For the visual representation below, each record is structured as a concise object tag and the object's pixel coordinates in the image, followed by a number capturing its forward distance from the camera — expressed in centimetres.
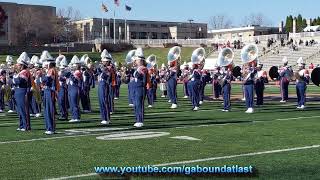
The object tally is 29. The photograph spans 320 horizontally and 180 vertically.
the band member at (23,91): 1234
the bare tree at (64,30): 9075
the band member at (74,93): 1485
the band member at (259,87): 2025
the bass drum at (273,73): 2235
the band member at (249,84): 1692
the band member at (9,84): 1806
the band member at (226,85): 1753
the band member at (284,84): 2177
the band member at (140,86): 1299
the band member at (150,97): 2025
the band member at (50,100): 1178
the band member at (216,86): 2386
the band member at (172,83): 1973
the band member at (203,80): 2100
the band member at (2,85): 1911
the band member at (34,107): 1656
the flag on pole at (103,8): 7238
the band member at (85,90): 1817
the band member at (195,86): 1842
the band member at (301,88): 1825
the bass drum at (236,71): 2198
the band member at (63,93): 1554
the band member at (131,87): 1316
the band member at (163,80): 2464
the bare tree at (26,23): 8712
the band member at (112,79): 1512
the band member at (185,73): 2273
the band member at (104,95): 1396
